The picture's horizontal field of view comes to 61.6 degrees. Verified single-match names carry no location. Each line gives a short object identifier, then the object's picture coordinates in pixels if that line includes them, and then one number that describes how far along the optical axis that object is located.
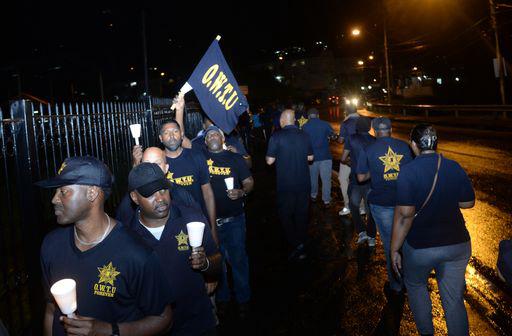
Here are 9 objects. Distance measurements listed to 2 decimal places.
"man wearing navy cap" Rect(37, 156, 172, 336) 2.38
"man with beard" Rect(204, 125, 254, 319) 5.10
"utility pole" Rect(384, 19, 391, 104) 33.64
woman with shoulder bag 3.66
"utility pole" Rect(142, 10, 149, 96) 9.07
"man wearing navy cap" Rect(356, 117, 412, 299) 5.10
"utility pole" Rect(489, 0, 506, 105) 22.42
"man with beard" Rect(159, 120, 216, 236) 4.54
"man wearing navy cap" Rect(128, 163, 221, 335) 2.90
